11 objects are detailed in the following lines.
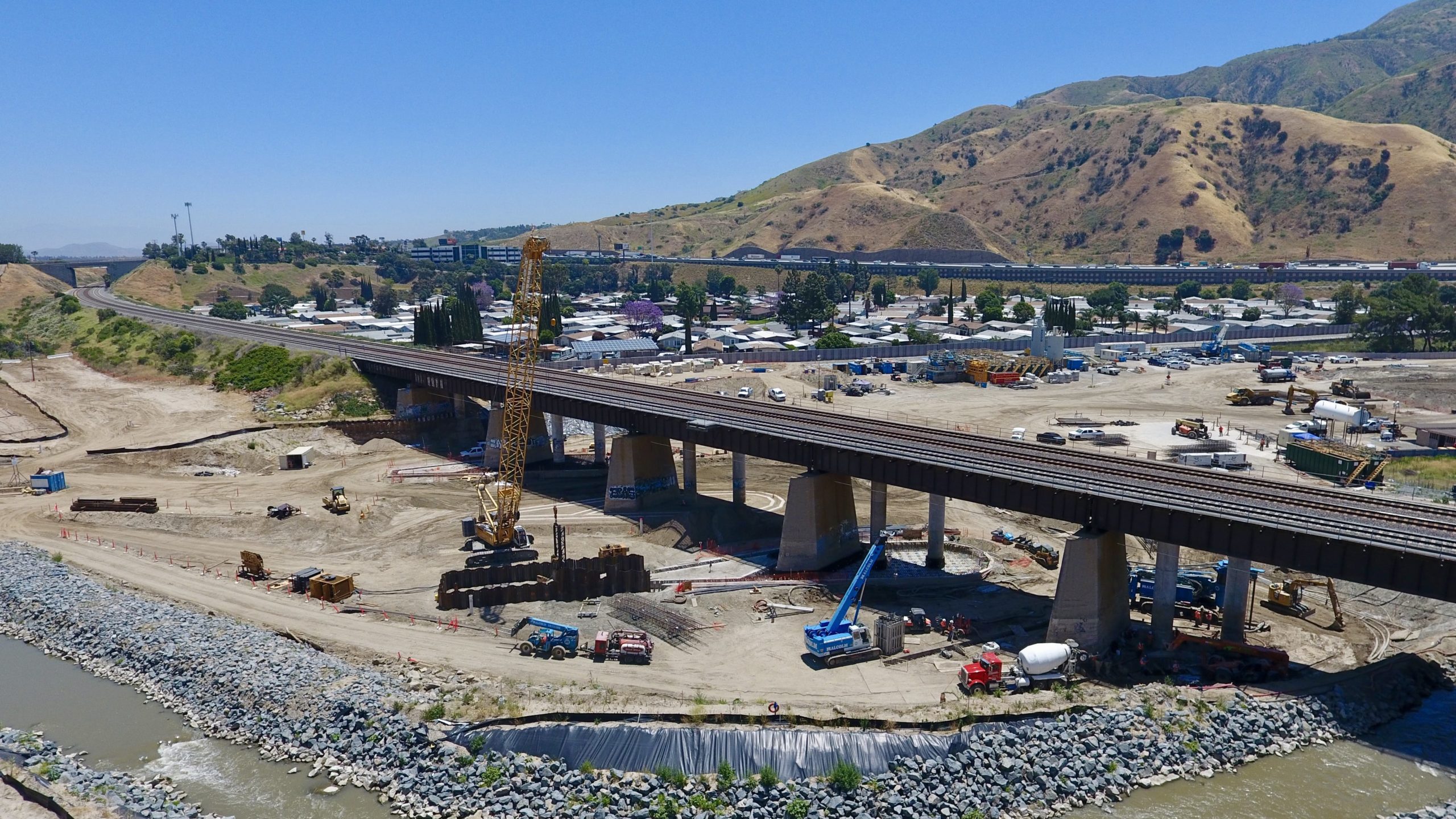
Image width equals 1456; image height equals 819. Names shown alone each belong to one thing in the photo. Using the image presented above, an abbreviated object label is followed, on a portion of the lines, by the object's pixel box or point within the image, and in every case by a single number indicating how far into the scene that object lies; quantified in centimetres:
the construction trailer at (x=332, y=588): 6244
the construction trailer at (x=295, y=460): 9994
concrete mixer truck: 4766
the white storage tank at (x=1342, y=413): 10019
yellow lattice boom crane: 7231
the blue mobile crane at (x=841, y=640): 5191
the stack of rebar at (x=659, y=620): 5591
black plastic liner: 4066
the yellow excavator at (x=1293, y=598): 5753
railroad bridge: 4550
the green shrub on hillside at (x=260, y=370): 12850
